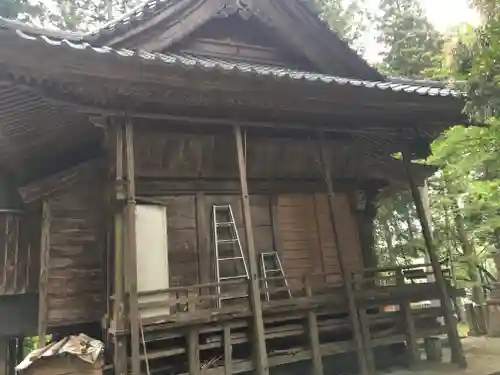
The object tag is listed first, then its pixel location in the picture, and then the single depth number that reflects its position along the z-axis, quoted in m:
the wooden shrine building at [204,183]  5.18
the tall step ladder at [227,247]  7.07
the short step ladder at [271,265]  7.36
